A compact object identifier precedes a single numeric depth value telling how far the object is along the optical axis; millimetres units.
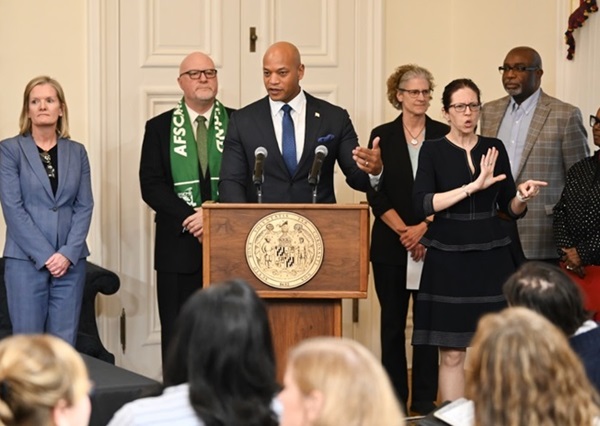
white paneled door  6648
